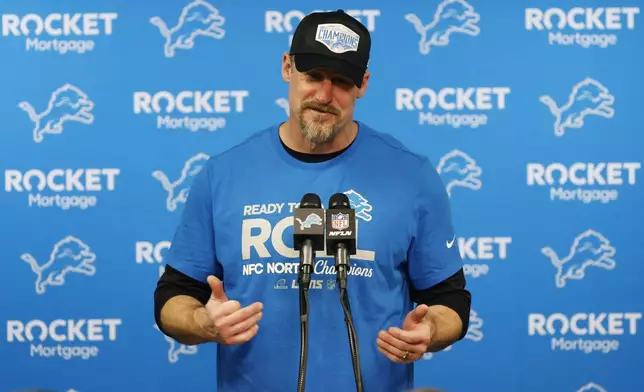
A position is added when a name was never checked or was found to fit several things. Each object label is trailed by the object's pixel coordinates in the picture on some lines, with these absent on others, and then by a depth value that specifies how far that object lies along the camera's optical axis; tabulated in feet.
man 11.29
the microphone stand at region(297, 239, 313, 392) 10.15
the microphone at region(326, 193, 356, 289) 10.58
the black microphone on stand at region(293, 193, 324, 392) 10.37
